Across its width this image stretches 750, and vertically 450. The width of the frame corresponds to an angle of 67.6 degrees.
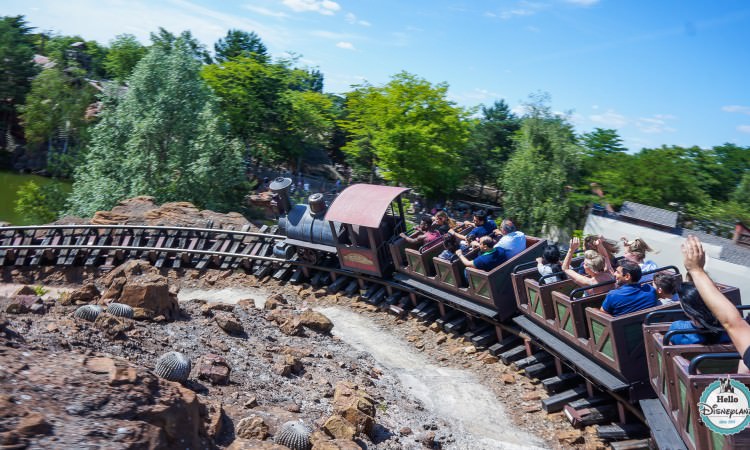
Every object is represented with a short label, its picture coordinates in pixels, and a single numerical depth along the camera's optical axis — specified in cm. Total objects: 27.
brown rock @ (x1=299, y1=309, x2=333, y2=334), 1167
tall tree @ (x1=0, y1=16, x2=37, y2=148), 4991
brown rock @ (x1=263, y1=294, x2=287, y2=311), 1329
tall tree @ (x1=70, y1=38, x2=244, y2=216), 2703
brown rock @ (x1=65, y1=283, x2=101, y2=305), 1141
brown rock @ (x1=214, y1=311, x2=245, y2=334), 1014
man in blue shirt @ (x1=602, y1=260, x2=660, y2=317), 732
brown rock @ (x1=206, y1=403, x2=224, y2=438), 603
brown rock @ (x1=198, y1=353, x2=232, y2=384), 753
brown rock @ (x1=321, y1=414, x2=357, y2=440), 664
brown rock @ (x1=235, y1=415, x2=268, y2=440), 623
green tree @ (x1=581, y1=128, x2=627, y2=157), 4091
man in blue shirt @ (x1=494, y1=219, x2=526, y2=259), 1093
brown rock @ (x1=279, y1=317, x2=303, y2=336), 1119
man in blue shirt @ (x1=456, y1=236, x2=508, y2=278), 1086
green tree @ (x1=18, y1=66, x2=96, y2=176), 4547
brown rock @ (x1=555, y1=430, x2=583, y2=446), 791
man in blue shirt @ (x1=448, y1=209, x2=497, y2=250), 1231
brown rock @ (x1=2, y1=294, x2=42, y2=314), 965
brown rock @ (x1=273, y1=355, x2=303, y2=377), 872
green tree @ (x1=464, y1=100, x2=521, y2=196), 4444
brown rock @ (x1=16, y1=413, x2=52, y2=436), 434
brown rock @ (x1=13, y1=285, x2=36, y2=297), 1329
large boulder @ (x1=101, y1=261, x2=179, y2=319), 984
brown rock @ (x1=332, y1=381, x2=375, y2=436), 719
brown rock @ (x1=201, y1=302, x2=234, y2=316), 1150
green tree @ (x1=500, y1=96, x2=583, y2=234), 3178
